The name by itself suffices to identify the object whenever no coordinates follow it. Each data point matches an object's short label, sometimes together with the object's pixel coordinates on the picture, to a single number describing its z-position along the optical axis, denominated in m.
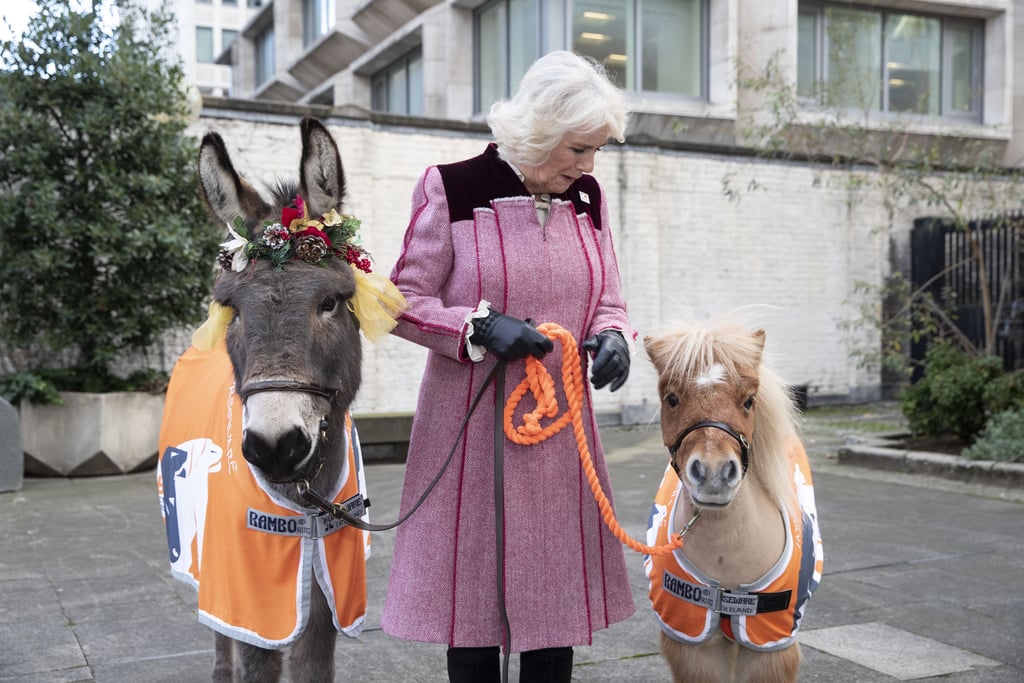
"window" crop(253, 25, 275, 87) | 27.22
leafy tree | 8.42
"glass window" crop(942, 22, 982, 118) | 16.67
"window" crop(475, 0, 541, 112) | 14.62
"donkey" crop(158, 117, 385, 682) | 2.19
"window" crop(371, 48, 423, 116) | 18.52
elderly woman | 2.48
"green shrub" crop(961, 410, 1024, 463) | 8.13
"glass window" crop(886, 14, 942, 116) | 16.31
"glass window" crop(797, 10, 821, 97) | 15.69
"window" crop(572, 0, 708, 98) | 14.27
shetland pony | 2.70
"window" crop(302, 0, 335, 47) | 22.50
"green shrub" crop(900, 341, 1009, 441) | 9.08
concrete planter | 8.67
